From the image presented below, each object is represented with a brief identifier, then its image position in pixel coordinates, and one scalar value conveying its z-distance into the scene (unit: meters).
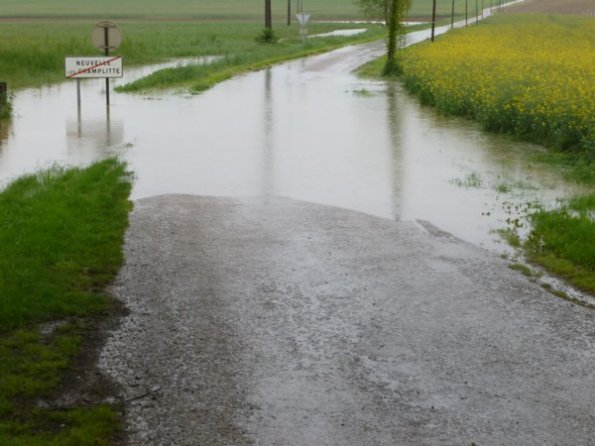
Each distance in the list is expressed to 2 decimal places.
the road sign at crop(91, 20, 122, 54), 23.67
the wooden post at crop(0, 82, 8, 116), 21.73
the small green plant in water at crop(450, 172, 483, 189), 14.25
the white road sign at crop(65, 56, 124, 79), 23.06
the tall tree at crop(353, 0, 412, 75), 35.03
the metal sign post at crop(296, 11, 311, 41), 55.00
